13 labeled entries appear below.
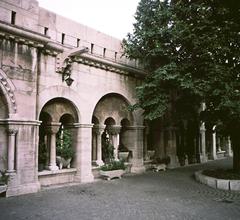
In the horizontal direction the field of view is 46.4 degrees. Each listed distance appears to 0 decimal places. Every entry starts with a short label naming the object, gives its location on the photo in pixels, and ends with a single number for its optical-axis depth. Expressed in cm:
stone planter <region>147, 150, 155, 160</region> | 1590
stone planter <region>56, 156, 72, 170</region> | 1138
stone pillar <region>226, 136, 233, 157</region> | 2610
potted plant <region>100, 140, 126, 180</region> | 1200
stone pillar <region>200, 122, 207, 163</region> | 2098
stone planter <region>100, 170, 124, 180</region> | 1193
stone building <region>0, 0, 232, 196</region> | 912
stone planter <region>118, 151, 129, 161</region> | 1405
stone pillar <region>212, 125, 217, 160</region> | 2311
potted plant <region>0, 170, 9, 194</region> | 850
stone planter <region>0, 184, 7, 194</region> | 845
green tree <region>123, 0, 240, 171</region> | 1031
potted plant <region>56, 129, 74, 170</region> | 1134
